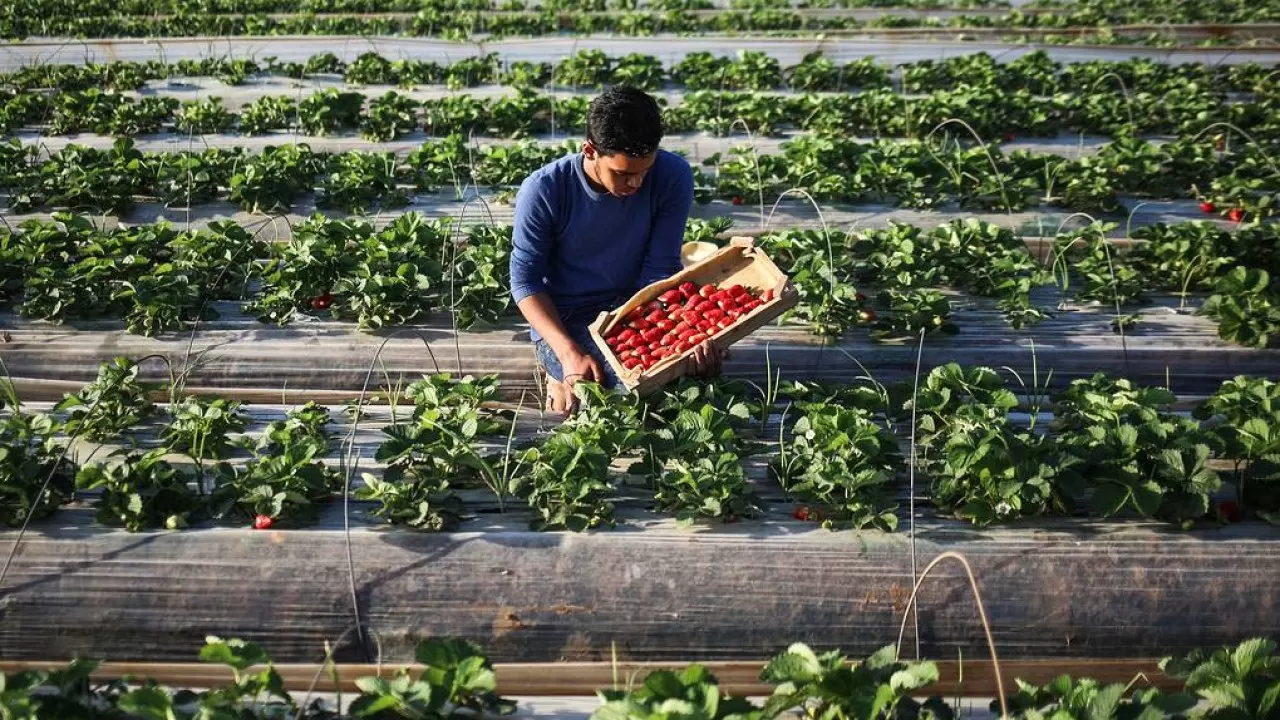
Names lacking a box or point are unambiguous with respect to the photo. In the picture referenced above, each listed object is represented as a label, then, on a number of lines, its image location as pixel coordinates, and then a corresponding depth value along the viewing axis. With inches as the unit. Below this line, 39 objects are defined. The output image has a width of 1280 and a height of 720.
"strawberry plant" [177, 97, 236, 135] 302.7
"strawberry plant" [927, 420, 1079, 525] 124.0
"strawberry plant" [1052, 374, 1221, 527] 123.2
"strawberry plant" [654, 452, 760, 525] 125.3
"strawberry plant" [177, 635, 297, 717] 93.4
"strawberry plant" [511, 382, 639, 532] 124.9
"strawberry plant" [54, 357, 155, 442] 141.6
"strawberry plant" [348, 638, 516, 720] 94.5
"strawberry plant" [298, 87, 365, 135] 302.7
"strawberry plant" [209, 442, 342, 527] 125.0
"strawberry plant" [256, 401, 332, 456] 136.2
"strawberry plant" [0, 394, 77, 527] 123.3
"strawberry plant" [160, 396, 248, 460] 137.3
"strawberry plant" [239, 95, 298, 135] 305.3
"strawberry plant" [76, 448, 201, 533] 123.0
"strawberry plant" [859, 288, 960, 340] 176.1
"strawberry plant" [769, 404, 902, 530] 125.3
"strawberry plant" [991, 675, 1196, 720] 91.4
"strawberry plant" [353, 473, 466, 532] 123.7
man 142.8
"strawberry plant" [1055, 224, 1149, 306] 189.8
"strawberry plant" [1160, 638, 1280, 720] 94.0
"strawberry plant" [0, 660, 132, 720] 91.4
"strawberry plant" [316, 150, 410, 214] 237.3
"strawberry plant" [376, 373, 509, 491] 131.3
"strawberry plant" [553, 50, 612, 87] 369.4
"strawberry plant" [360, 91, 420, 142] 298.2
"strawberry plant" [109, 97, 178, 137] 299.7
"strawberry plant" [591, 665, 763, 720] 89.7
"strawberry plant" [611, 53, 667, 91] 369.1
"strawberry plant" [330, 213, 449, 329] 180.4
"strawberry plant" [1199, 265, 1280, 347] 172.9
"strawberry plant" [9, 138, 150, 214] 231.6
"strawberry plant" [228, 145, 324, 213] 234.8
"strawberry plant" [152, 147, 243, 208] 237.1
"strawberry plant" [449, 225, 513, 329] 182.4
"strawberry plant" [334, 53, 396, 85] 378.0
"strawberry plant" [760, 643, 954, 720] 95.0
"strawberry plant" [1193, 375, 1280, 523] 126.8
